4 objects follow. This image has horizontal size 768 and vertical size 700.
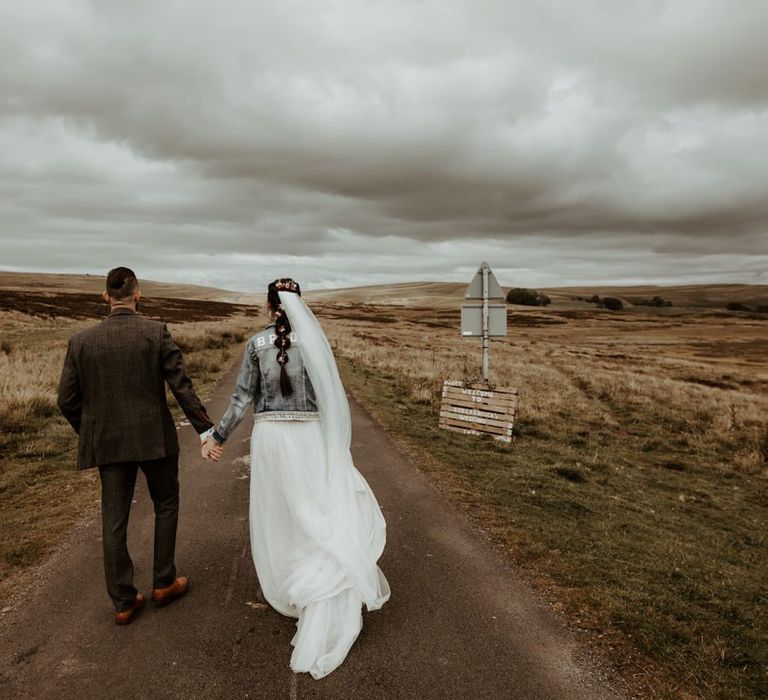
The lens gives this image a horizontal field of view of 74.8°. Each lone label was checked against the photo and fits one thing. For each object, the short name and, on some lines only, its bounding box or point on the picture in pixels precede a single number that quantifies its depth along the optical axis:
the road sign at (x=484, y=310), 10.95
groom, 3.88
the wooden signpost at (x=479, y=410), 11.25
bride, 3.93
